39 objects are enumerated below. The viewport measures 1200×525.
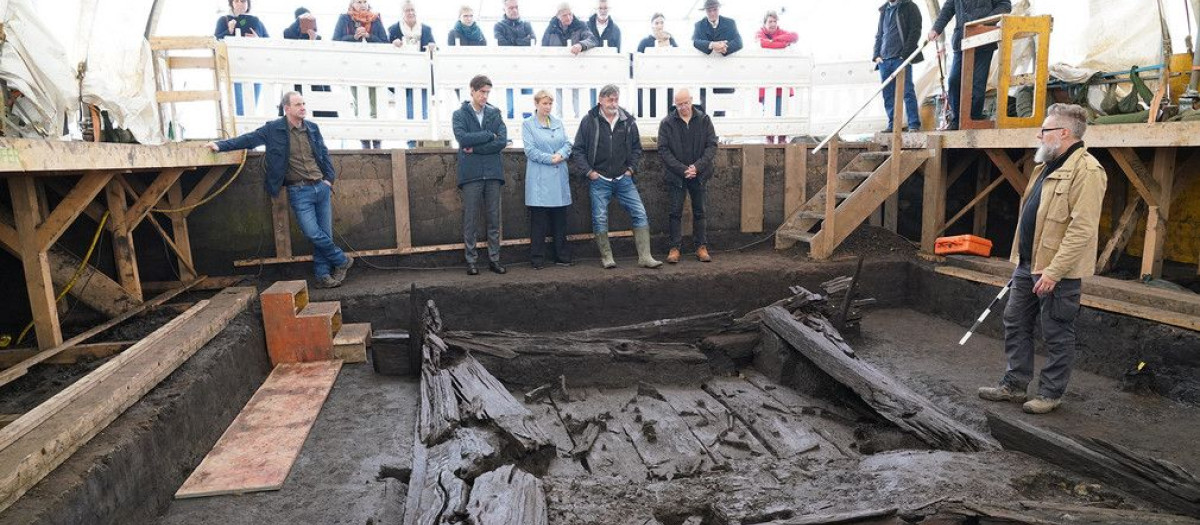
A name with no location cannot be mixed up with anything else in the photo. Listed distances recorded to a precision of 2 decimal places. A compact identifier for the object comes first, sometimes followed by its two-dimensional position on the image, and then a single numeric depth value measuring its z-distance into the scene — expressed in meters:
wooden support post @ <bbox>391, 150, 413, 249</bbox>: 7.94
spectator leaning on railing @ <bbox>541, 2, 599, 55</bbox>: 9.23
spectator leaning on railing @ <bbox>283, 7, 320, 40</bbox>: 8.59
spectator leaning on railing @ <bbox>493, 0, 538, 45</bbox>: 9.21
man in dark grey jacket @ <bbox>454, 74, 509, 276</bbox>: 7.45
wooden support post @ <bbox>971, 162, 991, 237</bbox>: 8.89
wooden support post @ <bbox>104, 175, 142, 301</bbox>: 5.66
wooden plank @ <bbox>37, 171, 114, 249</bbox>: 4.46
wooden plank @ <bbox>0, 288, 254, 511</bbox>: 2.77
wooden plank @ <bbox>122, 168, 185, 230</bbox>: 5.87
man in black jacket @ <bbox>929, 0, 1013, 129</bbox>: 8.21
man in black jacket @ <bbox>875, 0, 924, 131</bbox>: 9.03
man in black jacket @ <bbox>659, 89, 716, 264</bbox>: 8.06
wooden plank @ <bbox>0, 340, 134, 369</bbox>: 4.50
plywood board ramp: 3.69
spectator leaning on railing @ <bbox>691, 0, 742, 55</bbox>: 9.62
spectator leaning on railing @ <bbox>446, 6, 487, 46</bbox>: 9.20
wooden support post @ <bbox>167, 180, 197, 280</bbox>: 6.77
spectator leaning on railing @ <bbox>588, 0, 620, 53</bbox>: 9.62
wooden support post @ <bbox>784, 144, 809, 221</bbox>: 9.26
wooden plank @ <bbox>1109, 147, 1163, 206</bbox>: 6.45
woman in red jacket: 10.12
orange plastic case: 8.05
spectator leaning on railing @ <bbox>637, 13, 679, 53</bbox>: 9.80
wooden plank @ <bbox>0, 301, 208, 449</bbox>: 3.08
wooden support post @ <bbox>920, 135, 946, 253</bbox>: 8.39
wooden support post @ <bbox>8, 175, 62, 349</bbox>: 4.26
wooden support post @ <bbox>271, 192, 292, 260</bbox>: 7.50
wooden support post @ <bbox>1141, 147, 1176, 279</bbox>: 6.38
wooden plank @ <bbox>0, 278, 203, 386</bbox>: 4.04
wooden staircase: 8.34
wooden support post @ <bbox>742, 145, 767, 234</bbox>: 9.16
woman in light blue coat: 7.77
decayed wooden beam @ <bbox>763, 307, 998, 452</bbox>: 4.30
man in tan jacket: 4.46
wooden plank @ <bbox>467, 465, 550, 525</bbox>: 3.01
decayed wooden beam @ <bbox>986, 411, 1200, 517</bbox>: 3.37
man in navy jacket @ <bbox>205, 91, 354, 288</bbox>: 6.69
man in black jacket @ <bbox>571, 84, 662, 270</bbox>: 7.93
